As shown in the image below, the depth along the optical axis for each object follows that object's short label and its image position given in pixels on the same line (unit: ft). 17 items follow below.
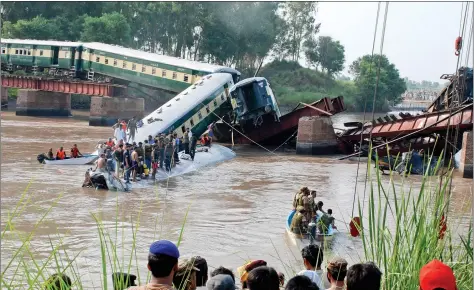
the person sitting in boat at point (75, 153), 88.58
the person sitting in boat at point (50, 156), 88.72
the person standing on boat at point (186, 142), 90.44
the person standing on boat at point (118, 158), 70.59
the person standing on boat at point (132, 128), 90.18
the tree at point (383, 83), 312.29
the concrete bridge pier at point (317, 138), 119.55
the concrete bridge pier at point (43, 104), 181.37
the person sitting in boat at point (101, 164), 69.68
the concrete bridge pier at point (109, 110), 166.61
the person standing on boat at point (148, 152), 75.68
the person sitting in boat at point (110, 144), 78.52
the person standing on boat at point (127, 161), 70.90
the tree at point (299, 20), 346.54
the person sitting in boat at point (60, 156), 87.97
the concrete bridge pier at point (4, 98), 193.53
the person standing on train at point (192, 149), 92.43
